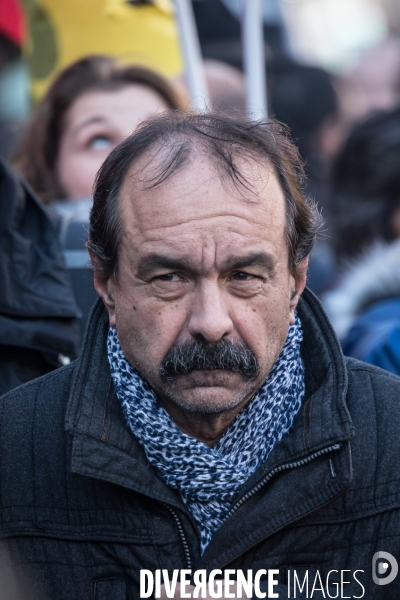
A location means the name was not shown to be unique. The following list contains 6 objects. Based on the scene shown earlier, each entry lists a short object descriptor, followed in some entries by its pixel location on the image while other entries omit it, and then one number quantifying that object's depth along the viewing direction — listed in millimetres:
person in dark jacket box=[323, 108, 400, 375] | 7430
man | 4672
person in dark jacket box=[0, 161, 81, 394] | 5891
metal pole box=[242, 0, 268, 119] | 8641
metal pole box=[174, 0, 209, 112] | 8594
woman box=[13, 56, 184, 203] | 8570
